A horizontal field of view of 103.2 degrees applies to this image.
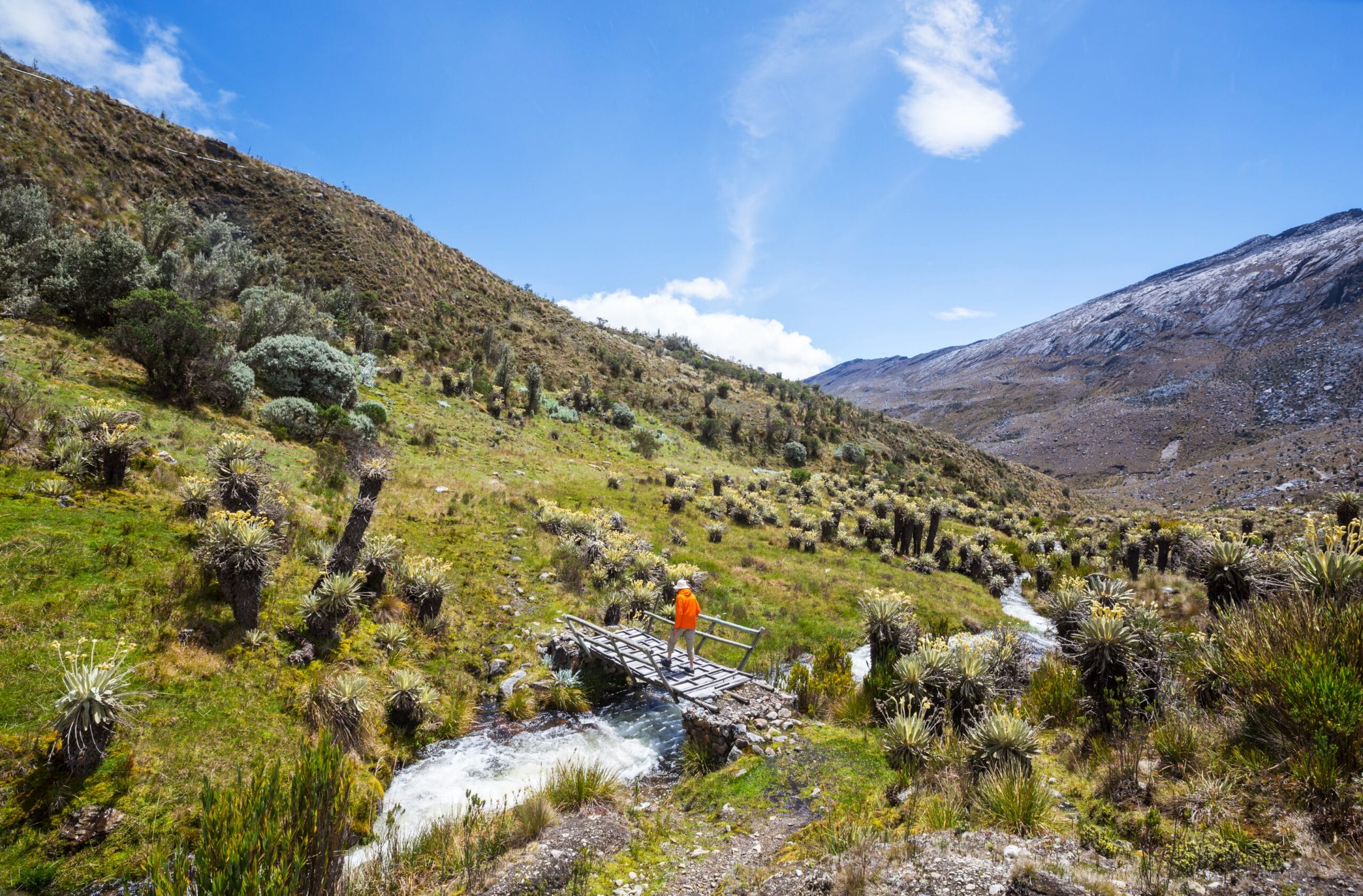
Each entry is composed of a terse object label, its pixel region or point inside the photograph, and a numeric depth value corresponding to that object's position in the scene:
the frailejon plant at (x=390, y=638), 10.05
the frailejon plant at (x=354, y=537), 10.46
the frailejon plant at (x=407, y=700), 8.77
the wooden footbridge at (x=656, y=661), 9.92
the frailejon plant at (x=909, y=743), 7.23
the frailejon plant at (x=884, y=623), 10.22
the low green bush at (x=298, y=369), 21.38
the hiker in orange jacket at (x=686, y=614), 10.62
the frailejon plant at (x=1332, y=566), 6.00
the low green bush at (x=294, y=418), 18.38
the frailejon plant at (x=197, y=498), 10.54
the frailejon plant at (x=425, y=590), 11.18
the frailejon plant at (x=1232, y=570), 7.91
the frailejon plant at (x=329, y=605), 9.48
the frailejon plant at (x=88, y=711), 5.74
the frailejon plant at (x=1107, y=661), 6.93
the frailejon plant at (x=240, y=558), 8.57
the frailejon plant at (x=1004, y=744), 6.34
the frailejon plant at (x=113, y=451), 10.59
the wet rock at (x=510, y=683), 10.45
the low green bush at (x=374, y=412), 23.03
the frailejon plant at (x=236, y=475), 10.37
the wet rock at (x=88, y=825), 5.39
